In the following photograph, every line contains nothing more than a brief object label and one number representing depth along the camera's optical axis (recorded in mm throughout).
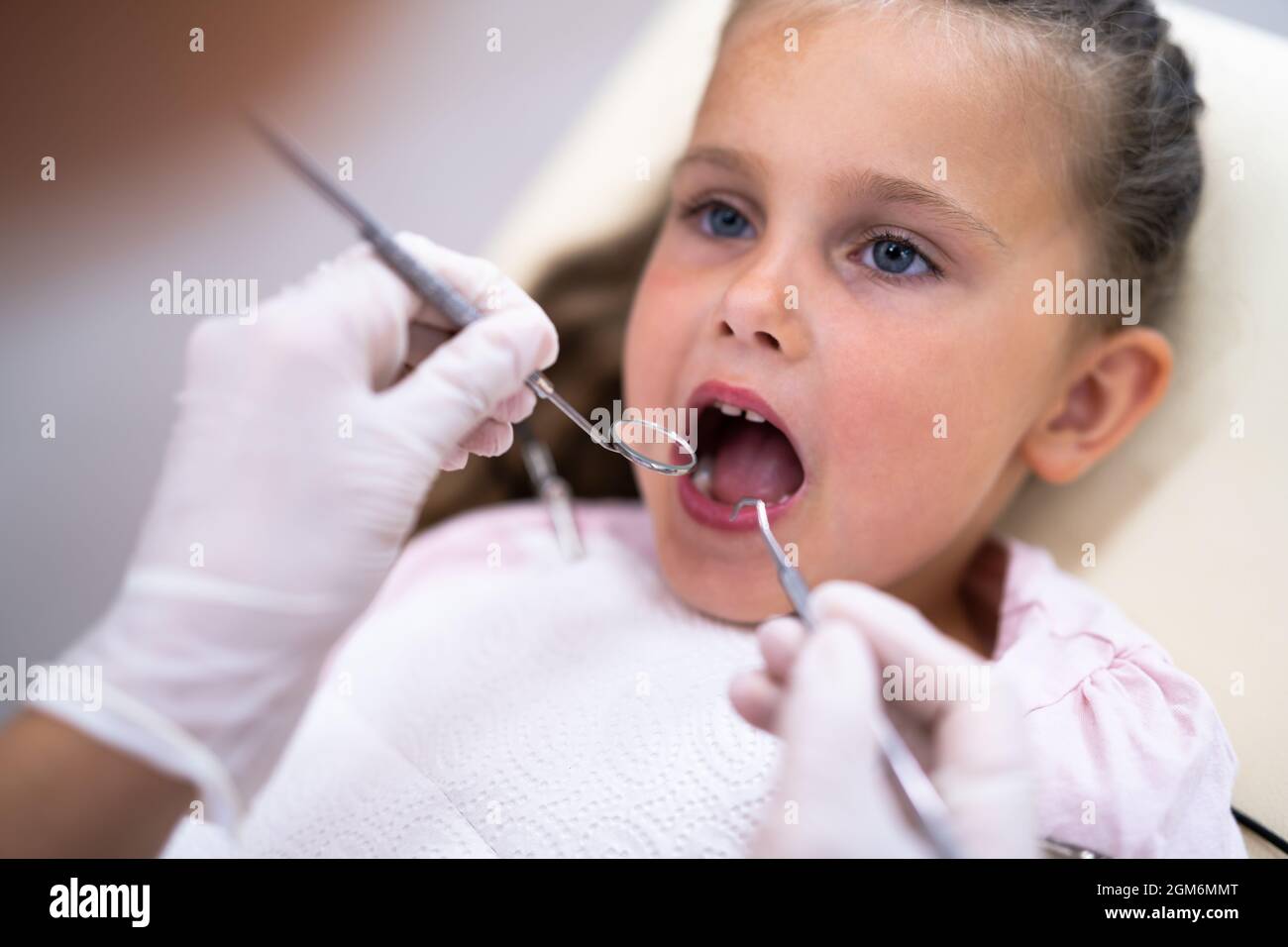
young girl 372
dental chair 419
